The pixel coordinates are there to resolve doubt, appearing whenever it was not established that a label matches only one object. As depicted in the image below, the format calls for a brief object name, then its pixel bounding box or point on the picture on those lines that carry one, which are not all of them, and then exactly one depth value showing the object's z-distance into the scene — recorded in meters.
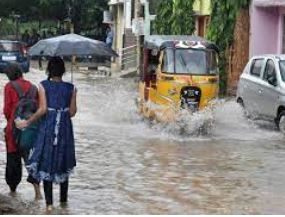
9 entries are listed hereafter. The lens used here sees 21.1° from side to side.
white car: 15.80
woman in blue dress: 8.41
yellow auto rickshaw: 16.02
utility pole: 34.94
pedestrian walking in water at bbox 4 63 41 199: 9.05
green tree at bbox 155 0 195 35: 27.28
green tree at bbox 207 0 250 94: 24.31
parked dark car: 34.28
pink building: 23.97
